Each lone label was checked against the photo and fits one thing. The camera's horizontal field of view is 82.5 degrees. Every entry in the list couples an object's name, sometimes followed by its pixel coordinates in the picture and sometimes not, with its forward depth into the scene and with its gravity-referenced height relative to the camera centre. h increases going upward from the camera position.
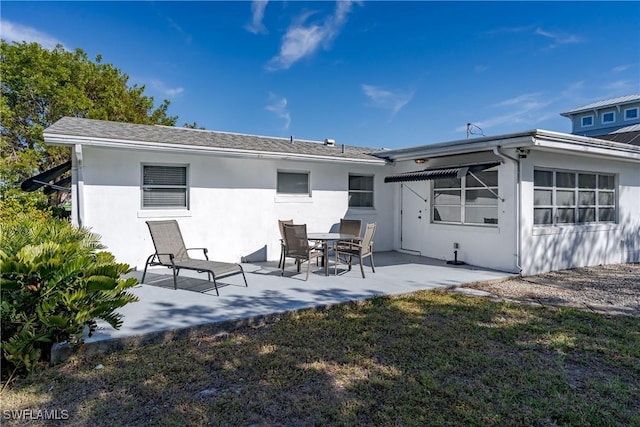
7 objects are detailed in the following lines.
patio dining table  8.63 -0.62
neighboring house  37.06 +10.60
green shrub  3.66 -0.90
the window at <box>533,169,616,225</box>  9.73 +0.45
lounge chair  6.80 -0.87
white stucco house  8.68 +0.56
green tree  17.17 +5.63
